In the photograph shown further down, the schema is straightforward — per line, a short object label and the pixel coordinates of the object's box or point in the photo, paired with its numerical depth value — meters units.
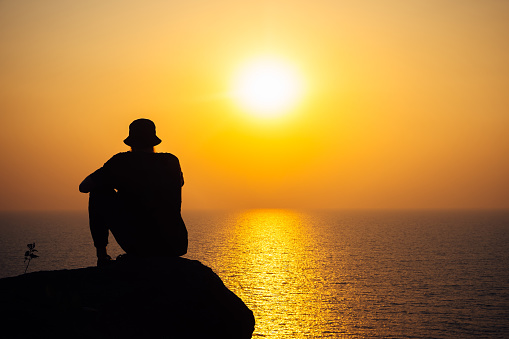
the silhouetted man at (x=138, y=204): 8.09
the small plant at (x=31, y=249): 13.14
